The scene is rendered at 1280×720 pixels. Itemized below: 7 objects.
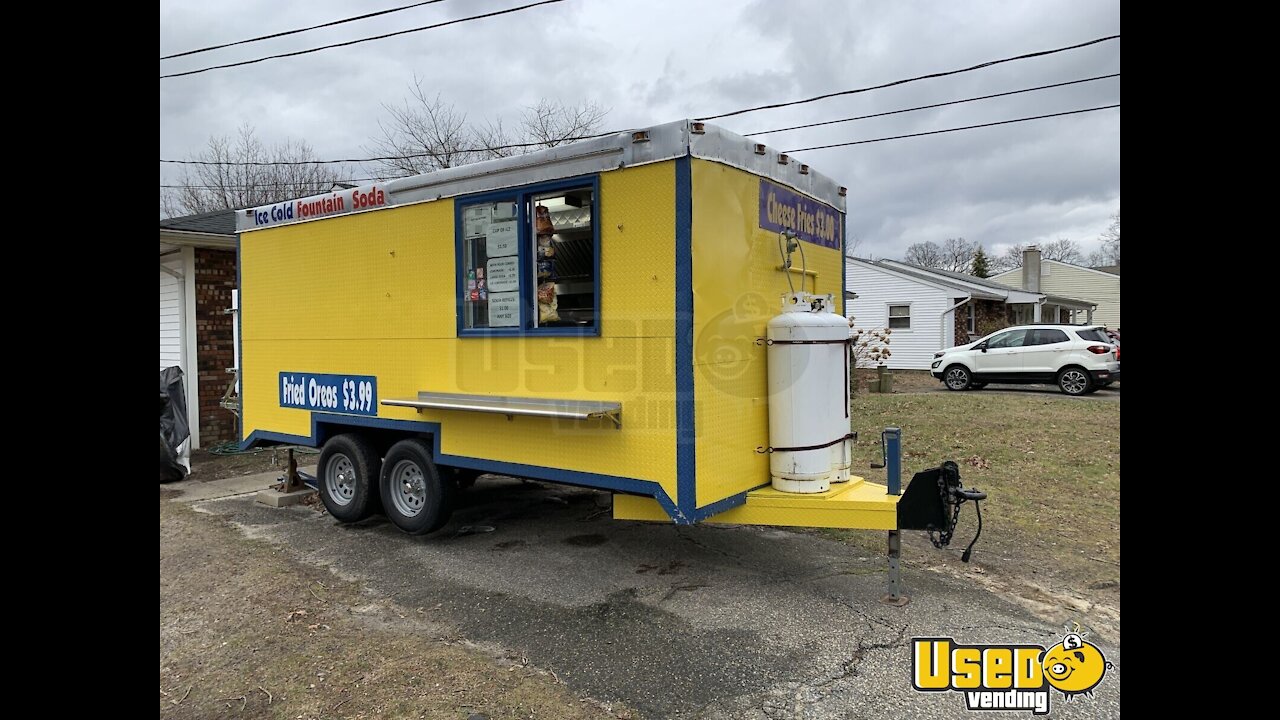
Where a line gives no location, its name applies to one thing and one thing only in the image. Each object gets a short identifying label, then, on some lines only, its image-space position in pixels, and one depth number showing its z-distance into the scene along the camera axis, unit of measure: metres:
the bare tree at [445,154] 21.50
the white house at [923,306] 23.08
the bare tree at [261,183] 29.38
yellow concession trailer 4.36
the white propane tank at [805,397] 4.70
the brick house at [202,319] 10.44
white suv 15.47
